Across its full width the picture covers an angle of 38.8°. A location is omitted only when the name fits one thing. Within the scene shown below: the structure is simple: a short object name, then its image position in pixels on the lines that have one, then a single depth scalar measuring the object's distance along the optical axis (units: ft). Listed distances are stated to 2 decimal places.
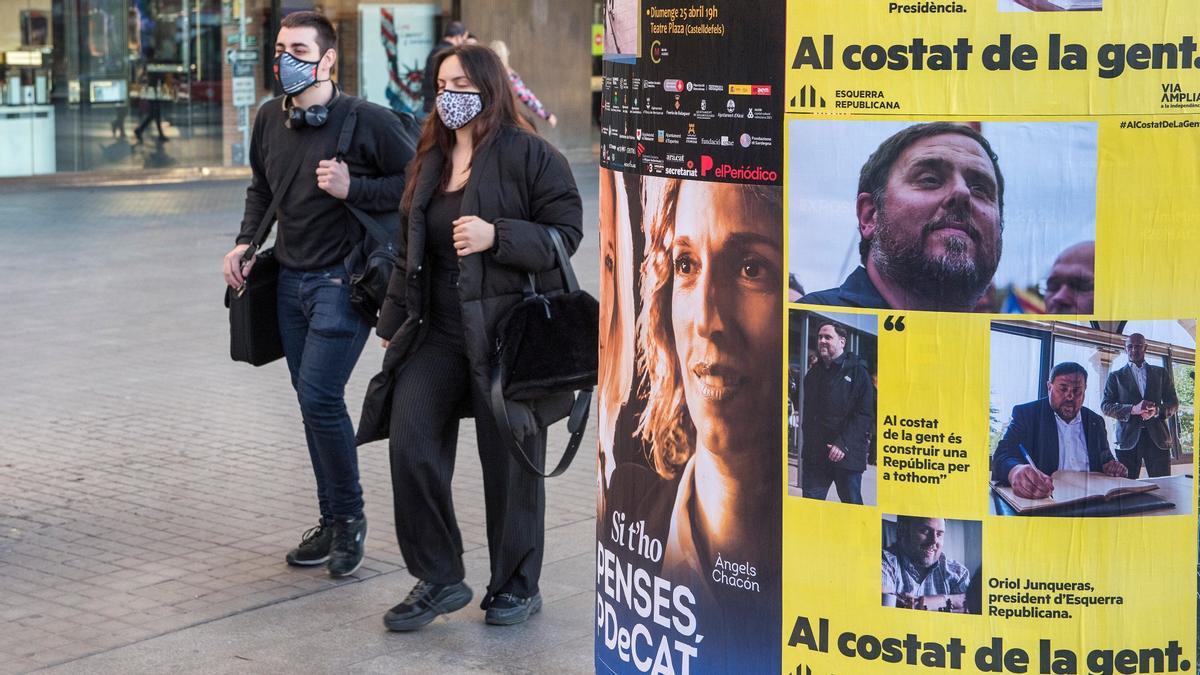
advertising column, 10.87
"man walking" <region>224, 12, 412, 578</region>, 19.22
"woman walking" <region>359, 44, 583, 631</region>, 17.24
